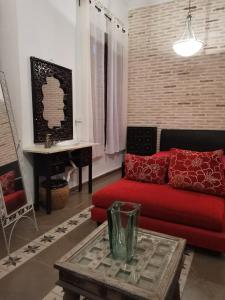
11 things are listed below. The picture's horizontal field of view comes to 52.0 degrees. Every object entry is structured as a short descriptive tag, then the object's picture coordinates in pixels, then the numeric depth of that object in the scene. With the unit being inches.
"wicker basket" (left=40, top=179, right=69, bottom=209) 114.5
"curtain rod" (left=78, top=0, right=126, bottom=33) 148.1
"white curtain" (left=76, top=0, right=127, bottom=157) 139.5
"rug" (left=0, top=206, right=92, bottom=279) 72.2
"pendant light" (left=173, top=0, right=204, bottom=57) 136.3
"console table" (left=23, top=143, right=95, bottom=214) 108.4
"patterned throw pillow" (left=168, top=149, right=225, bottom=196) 89.4
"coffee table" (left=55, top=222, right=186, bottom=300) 40.0
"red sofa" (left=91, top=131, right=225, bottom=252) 75.3
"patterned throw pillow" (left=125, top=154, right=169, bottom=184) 103.7
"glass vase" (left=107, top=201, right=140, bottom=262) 48.9
